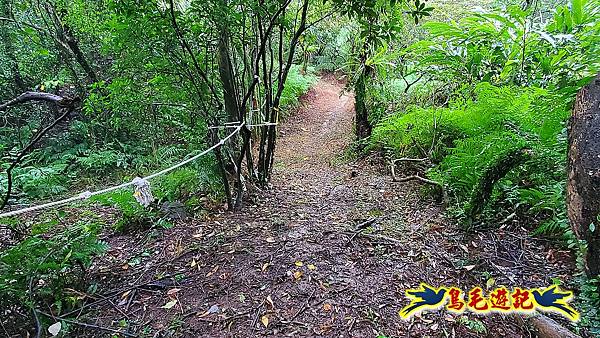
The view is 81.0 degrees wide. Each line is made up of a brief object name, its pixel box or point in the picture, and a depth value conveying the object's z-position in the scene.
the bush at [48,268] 1.94
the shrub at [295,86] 10.23
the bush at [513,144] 2.49
